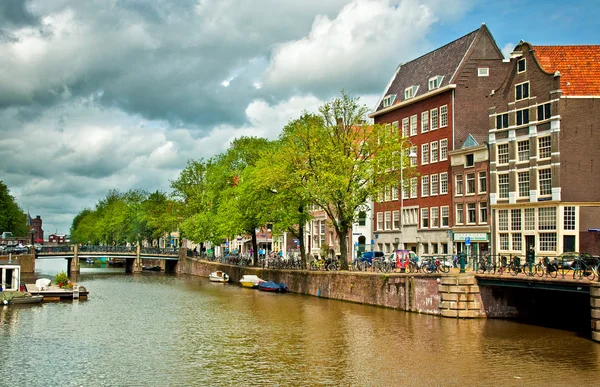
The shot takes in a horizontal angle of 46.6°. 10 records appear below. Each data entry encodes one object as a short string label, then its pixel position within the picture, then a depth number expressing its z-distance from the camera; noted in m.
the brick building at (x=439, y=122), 72.50
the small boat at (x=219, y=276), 88.88
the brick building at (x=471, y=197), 66.50
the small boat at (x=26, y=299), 57.56
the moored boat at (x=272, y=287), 69.88
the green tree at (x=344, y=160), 60.34
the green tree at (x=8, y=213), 123.81
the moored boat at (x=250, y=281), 75.94
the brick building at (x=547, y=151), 56.47
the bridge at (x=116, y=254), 113.38
